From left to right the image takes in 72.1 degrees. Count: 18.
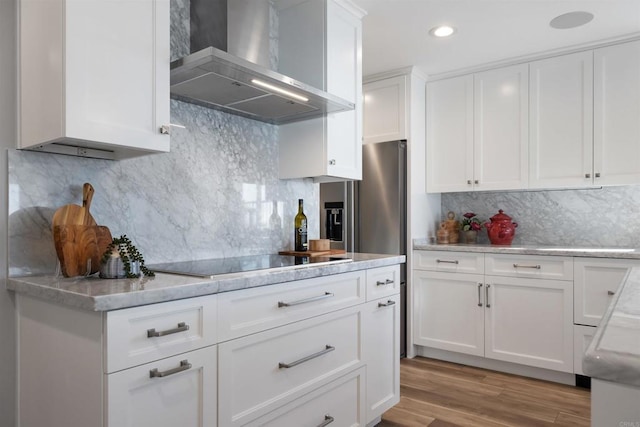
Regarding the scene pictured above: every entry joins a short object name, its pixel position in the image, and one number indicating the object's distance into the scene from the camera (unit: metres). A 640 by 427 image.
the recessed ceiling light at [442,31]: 2.94
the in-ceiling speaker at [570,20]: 2.73
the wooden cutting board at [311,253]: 2.42
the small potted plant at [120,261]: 1.47
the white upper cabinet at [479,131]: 3.48
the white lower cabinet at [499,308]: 3.07
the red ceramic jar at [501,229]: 3.59
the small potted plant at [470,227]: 3.83
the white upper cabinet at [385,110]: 3.73
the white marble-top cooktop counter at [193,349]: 1.22
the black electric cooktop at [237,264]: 1.67
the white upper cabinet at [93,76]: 1.42
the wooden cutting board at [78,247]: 1.50
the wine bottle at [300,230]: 2.57
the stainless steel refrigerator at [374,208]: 3.64
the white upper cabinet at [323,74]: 2.49
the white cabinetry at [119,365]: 1.20
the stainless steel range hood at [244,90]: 1.75
